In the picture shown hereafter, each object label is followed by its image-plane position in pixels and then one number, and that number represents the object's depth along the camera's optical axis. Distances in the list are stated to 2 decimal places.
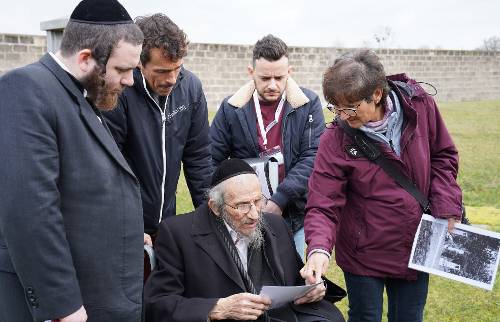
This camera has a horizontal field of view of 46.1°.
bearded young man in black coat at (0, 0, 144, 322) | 1.87
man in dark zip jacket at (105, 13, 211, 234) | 2.85
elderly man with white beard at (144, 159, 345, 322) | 2.90
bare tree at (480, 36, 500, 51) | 39.99
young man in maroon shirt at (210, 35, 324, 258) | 3.66
